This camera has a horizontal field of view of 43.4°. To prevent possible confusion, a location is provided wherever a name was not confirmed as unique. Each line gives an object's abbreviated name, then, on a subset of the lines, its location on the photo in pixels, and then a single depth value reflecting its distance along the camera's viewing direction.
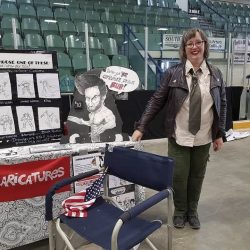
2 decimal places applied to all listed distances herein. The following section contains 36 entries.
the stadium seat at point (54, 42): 5.20
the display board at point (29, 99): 1.96
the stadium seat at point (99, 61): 5.09
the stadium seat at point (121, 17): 6.82
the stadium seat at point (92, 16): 6.40
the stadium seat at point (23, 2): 6.10
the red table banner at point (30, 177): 1.78
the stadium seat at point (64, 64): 4.82
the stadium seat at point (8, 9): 5.65
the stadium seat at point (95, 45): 5.45
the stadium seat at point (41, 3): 6.33
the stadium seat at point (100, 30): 6.04
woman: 2.00
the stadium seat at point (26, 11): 5.84
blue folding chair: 1.37
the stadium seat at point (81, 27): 5.91
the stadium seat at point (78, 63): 4.89
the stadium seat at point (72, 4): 6.61
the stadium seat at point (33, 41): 5.00
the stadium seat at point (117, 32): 6.11
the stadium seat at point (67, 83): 4.46
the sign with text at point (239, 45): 5.78
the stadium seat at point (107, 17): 6.68
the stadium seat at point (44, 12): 6.02
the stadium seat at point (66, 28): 5.67
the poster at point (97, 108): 2.09
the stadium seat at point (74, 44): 5.23
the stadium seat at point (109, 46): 5.67
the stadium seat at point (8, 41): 4.66
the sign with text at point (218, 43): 6.02
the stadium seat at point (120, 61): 5.25
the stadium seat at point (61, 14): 6.12
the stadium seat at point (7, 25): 5.08
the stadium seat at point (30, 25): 5.40
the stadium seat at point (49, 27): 5.55
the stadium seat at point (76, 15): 6.32
